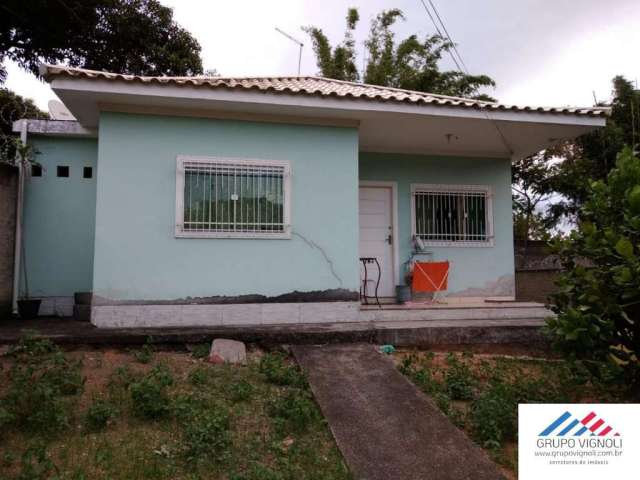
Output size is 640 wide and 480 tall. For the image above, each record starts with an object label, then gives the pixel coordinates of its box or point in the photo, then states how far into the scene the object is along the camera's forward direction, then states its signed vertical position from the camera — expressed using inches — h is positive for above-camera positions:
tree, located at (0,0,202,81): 398.6 +218.7
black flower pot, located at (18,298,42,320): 256.2 -26.0
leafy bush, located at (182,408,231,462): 113.7 -46.0
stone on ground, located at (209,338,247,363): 187.2 -37.4
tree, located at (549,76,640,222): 520.7 +137.6
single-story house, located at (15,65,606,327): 218.7 +40.4
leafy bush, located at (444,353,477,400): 163.9 -44.8
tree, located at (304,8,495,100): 711.1 +345.4
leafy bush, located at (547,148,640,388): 128.6 -6.6
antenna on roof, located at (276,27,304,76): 420.2 +219.3
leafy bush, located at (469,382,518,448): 132.4 -47.6
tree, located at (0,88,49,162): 266.2 +145.0
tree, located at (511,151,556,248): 592.7 +106.1
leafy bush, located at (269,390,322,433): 134.0 -46.3
